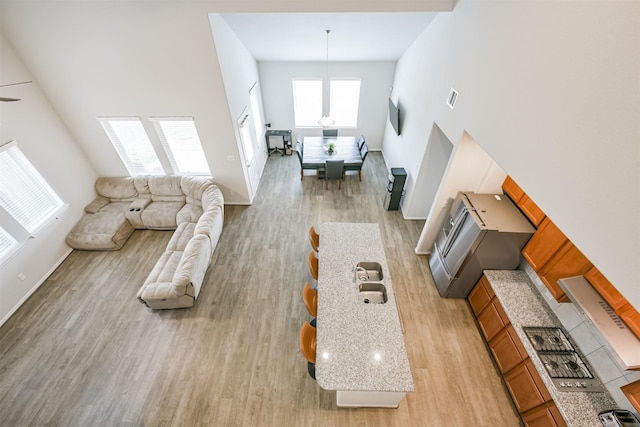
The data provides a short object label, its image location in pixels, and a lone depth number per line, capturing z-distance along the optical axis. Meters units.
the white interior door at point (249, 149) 5.72
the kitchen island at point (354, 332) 2.58
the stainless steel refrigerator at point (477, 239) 3.26
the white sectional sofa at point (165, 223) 4.00
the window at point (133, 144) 5.21
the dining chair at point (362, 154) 6.86
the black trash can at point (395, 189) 5.59
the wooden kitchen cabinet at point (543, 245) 2.78
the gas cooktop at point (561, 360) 2.54
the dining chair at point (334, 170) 6.48
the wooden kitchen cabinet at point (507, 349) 3.04
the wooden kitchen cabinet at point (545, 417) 2.52
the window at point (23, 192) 4.20
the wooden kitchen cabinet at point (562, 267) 2.53
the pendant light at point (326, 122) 6.30
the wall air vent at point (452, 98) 3.61
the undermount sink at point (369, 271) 3.58
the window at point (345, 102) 7.65
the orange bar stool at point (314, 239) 4.20
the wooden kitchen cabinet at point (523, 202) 3.13
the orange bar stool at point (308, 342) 2.92
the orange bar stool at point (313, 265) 3.79
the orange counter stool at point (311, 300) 3.39
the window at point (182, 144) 5.14
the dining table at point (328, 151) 6.85
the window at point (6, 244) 4.10
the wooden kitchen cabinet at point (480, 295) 3.64
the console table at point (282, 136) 8.09
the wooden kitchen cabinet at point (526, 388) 2.73
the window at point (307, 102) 7.69
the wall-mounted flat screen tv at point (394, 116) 6.28
